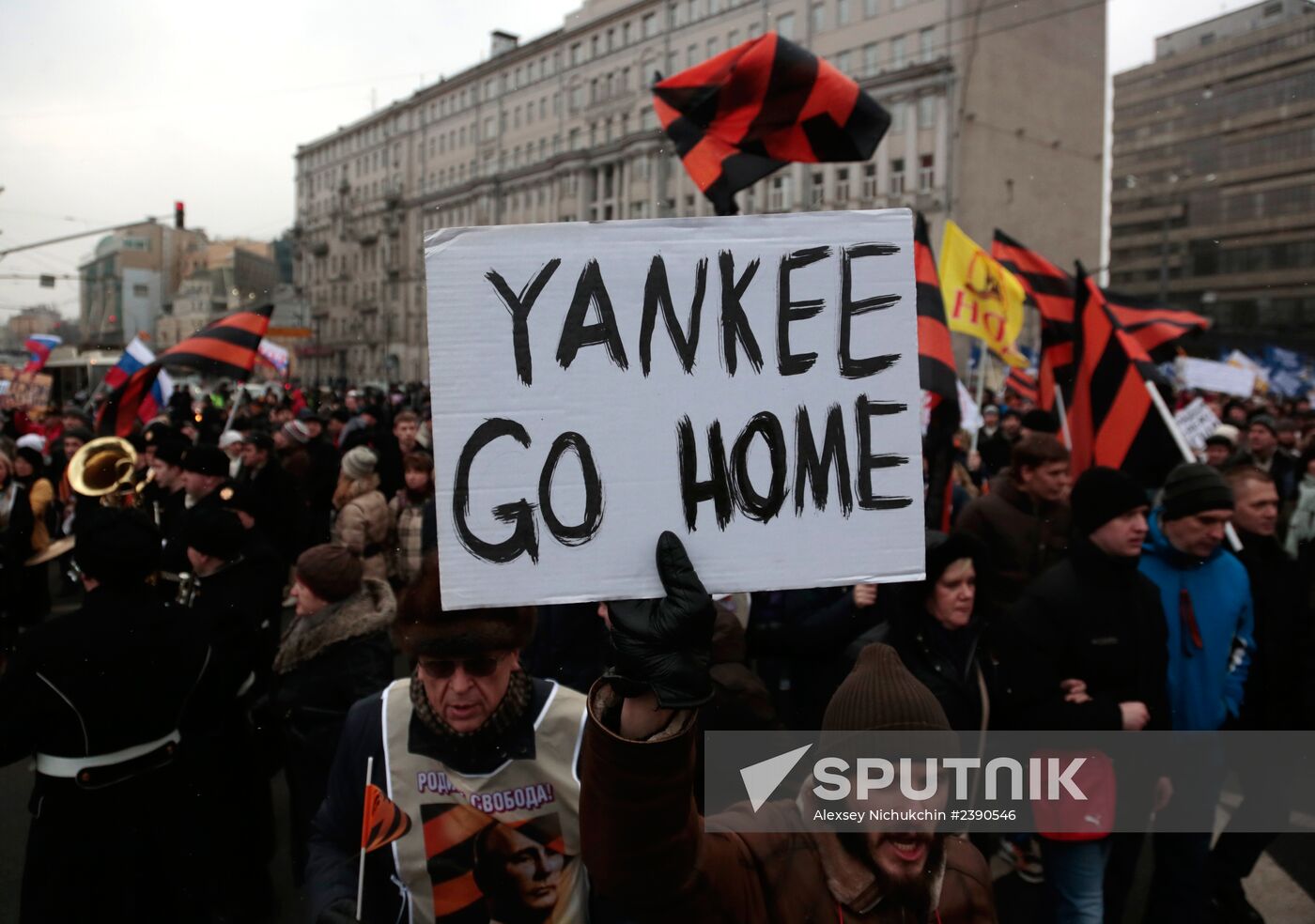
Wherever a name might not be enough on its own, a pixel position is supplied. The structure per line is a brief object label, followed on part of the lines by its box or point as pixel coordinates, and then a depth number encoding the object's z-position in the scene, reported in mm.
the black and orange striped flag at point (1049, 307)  6297
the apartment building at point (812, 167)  34688
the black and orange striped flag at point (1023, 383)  12770
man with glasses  2084
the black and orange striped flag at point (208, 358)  7055
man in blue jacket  3223
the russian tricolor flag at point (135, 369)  11047
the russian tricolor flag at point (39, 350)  16516
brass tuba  6395
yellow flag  7520
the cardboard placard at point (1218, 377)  13227
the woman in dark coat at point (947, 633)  2934
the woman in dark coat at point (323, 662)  3150
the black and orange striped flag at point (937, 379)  4391
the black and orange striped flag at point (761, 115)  4992
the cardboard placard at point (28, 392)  15539
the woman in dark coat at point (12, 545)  5688
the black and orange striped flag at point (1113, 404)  4590
